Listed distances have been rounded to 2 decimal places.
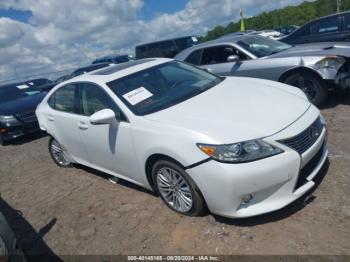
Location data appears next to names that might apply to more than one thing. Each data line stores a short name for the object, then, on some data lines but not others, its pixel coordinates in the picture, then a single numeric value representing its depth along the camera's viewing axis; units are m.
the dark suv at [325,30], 9.12
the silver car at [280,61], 6.34
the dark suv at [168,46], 19.33
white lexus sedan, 3.34
